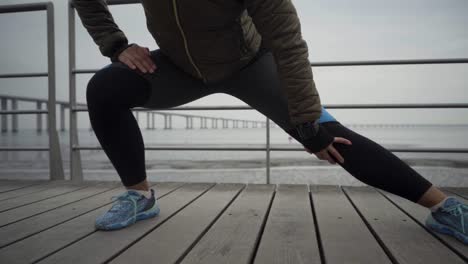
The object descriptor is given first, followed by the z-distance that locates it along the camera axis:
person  0.92
